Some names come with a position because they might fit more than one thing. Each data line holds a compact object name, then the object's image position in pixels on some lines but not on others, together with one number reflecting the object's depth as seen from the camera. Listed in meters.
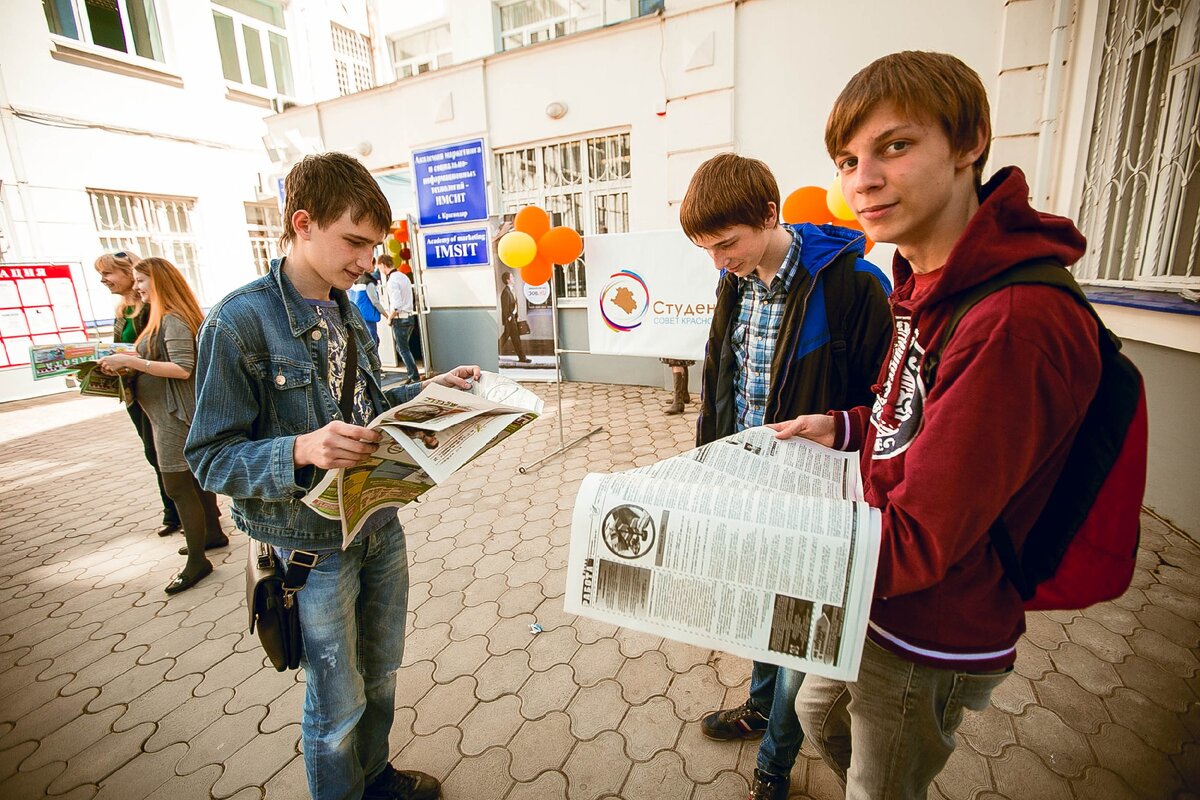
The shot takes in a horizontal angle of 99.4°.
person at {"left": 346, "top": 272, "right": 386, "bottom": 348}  7.16
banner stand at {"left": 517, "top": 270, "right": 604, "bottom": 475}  4.20
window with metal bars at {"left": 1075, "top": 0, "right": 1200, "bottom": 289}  2.63
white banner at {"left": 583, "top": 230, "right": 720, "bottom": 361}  4.08
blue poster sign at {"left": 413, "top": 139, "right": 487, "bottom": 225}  6.80
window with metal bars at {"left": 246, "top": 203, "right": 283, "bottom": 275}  10.30
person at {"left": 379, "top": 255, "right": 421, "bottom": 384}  7.02
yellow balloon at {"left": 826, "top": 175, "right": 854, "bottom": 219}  3.32
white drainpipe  3.94
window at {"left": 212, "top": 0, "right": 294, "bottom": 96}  9.98
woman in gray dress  2.67
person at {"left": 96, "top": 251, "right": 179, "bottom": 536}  3.05
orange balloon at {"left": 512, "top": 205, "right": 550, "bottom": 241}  4.83
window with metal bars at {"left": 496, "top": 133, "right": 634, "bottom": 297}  6.28
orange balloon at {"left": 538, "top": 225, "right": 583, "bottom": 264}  4.65
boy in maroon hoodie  0.61
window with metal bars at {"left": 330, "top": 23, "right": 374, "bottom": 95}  11.69
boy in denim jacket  1.08
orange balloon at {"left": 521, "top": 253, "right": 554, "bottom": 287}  4.98
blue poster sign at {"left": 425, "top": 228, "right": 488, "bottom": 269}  7.05
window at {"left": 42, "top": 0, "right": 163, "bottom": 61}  7.91
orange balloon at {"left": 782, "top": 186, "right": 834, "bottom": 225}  3.61
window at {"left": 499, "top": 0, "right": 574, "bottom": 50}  6.70
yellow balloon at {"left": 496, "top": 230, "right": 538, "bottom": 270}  4.67
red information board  7.25
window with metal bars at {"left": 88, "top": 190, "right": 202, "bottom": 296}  8.48
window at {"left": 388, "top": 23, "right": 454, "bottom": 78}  8.54
